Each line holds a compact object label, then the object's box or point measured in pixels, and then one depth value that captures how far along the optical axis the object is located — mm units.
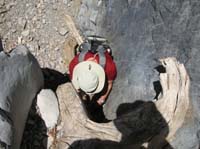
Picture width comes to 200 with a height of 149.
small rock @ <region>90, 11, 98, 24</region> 3607
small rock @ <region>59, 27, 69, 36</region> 3701
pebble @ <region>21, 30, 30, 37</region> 3727
